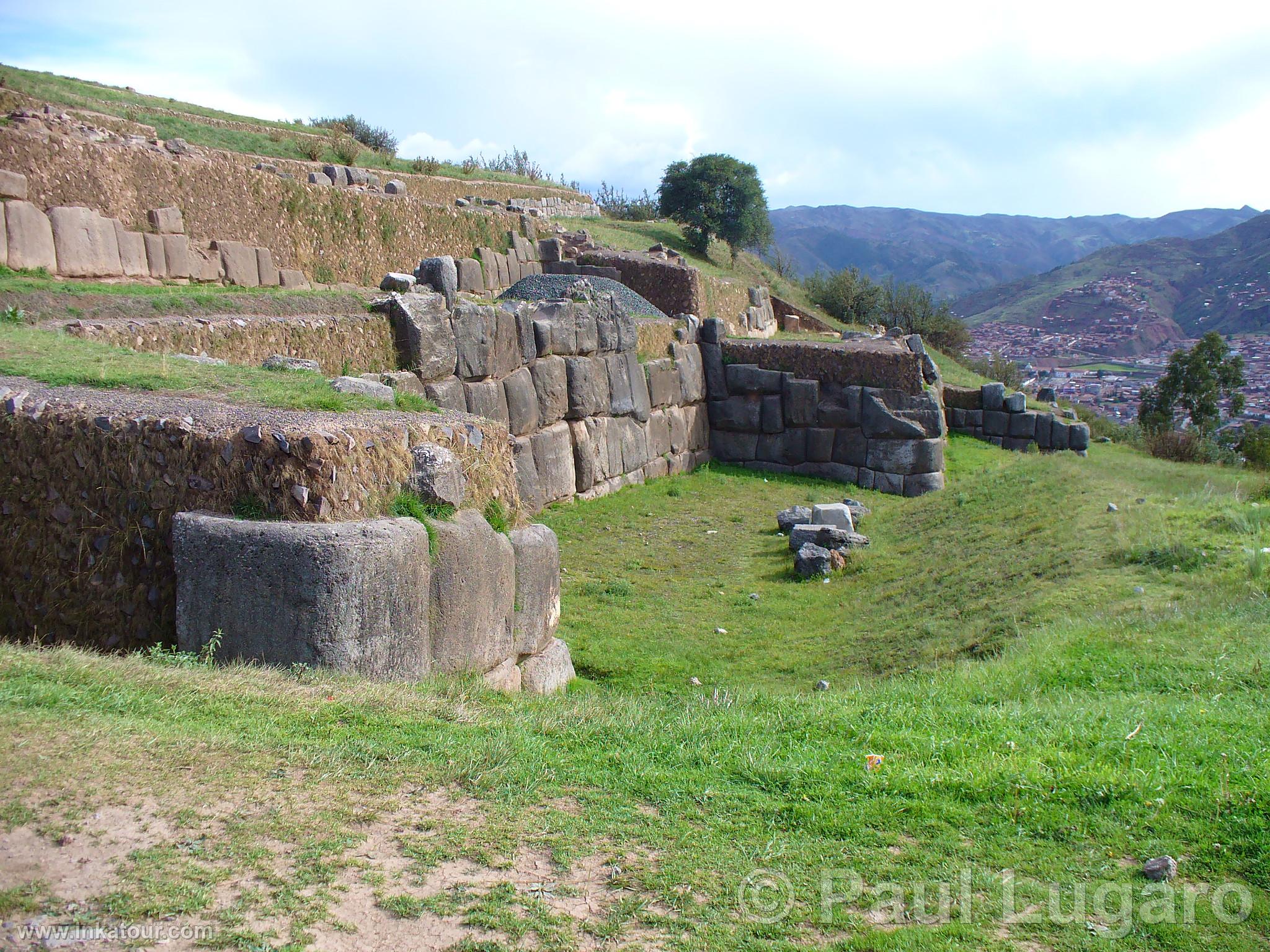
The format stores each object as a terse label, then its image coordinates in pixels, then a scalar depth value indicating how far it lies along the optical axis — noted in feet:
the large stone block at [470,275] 71.72
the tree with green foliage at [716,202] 131.64
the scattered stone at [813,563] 44.32
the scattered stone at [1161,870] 13.67
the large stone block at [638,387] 62.69
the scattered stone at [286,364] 34.01
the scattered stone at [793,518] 52.60
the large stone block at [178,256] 46.44
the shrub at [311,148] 90.94
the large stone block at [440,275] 48.39
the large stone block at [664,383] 65.36
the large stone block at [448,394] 45.27
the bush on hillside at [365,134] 129.18
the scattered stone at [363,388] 30.75
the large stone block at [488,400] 48.16
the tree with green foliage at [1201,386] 107.45
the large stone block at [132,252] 44.39
